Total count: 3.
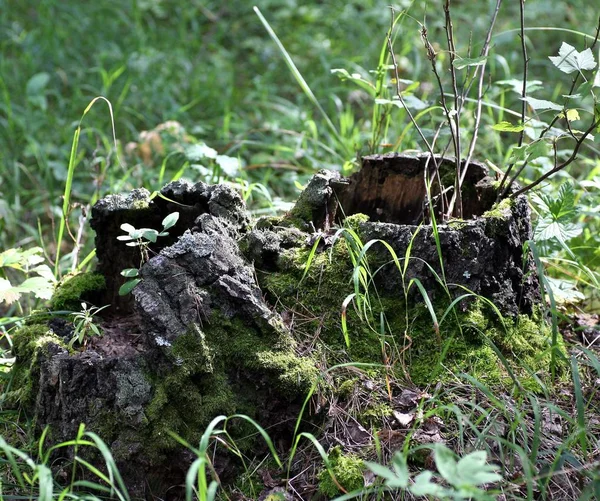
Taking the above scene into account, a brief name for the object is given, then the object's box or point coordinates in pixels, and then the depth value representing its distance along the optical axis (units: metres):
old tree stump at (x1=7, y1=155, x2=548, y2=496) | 2.10
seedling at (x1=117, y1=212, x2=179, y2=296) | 2.20
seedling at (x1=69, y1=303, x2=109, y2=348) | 2.32
